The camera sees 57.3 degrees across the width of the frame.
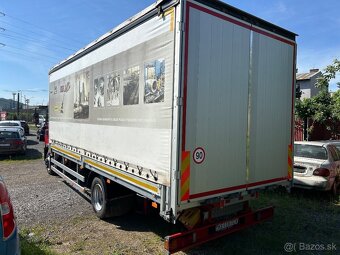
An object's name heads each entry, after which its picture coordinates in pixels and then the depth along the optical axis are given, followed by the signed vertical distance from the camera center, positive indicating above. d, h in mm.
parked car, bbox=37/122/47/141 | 24114 -1105
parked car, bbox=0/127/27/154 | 15594 -1181
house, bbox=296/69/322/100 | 36344 +5048
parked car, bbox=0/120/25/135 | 24812 -359
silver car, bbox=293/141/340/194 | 7547 -1002
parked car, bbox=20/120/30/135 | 31303 -735
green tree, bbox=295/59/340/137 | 15125 +895
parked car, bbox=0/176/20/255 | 2695 -991
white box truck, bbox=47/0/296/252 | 3832 +128
